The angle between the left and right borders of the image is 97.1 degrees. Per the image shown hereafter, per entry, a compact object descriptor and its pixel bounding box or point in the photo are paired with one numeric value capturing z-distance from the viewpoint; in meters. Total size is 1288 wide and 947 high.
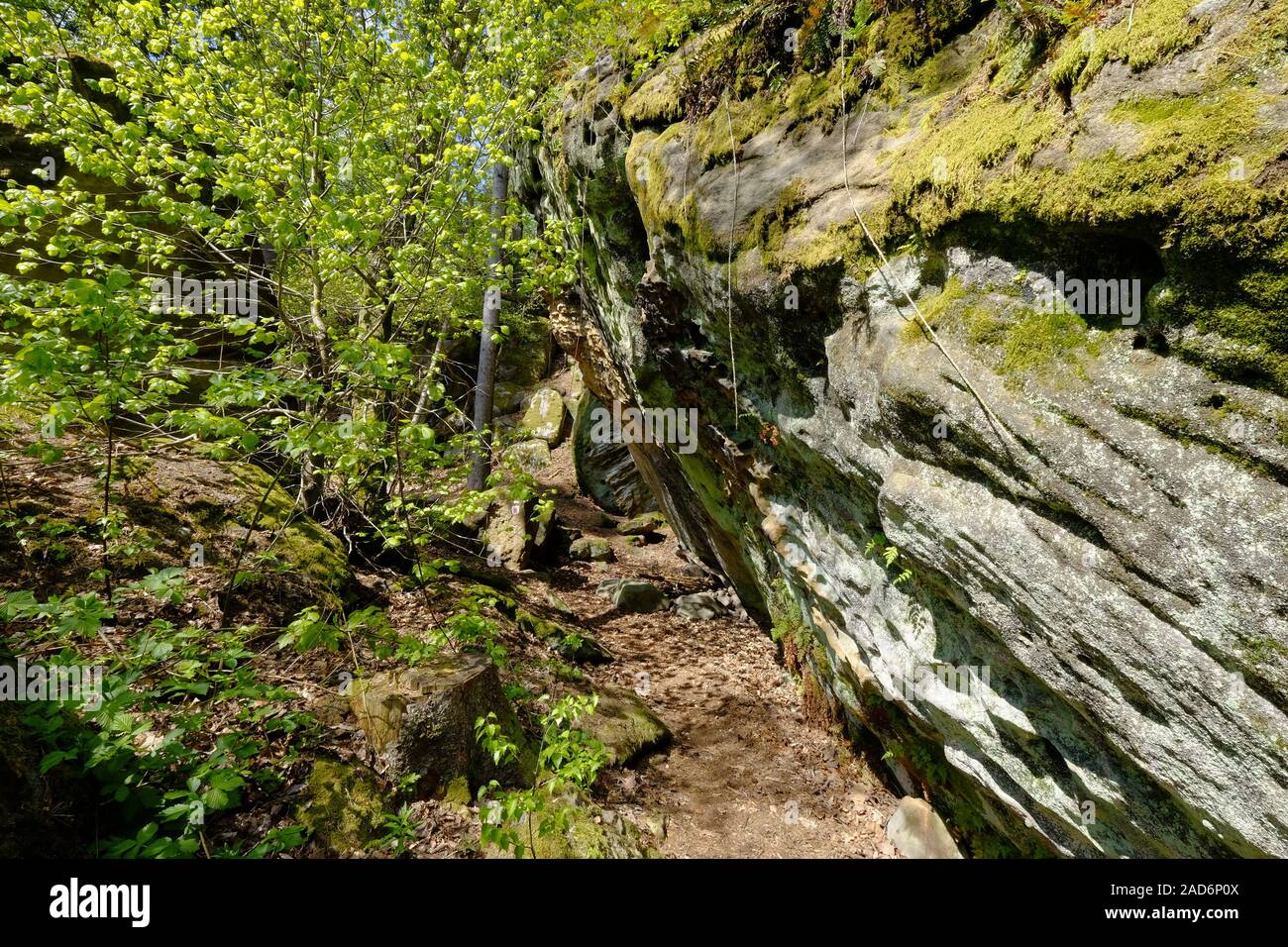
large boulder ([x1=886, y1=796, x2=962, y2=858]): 5.46
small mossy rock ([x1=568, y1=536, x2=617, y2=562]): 12.97
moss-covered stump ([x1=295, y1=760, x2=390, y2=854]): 4.21
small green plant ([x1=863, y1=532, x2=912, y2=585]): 4.31
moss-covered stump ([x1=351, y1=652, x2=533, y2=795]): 4.99
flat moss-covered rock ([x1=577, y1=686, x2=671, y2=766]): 6.44
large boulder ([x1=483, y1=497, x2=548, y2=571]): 11.77
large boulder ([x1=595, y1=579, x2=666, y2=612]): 10.85
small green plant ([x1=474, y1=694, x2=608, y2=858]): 3.79
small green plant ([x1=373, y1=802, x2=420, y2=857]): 4.37
